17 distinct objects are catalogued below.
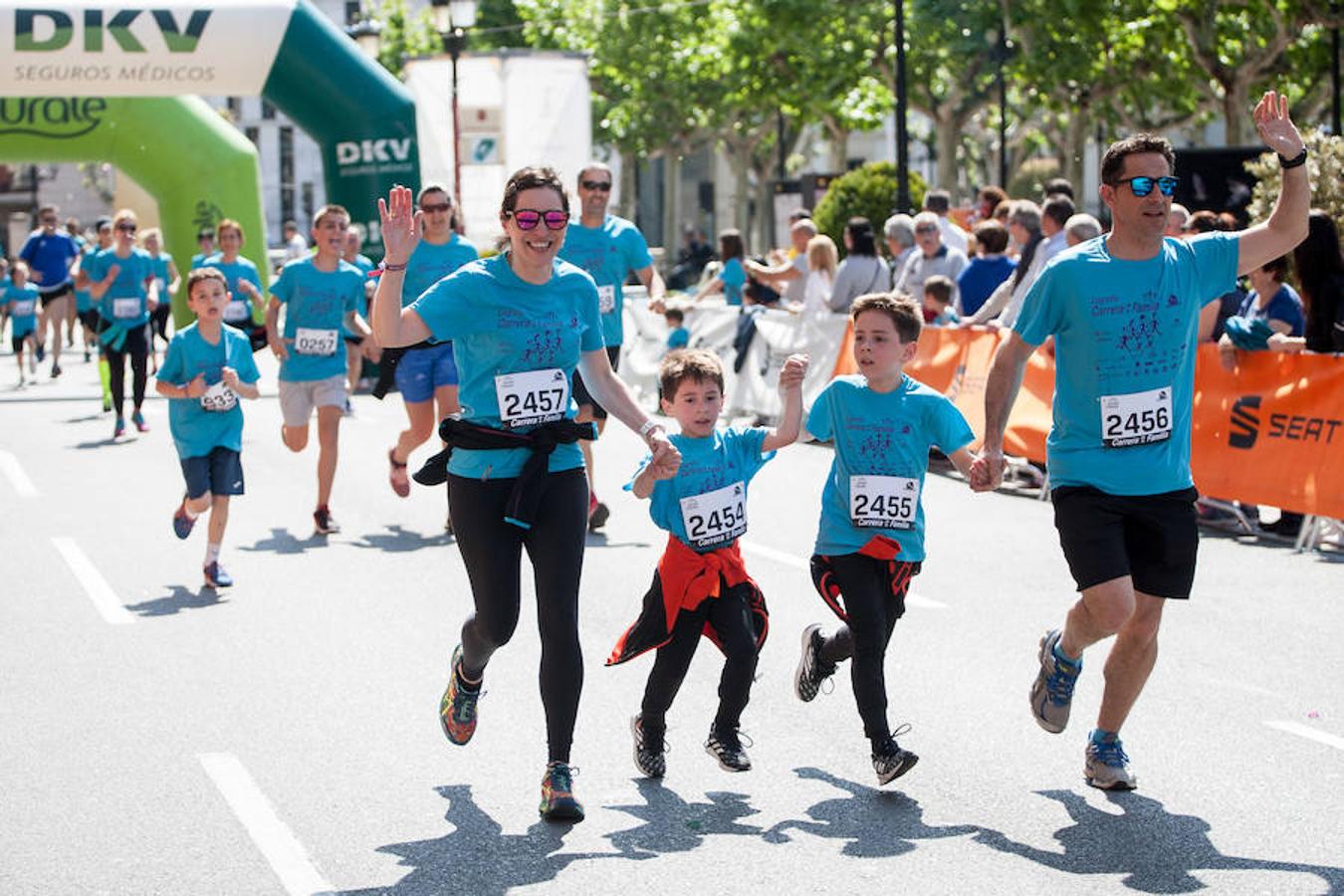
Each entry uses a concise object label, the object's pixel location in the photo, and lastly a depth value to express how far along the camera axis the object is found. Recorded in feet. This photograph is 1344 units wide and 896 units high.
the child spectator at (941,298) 51.47
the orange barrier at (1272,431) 36.58
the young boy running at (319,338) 40.47
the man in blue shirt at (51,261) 86.43
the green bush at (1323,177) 46.06
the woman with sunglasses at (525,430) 19.99
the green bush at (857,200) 90.48
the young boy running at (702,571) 20.97
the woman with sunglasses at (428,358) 38.47
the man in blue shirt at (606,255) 39.06
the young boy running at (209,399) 33.81
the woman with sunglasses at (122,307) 59.21
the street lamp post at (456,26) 101.09
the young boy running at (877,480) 20.67
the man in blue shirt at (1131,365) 19.92
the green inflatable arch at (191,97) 71.87
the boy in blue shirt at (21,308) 82.89
